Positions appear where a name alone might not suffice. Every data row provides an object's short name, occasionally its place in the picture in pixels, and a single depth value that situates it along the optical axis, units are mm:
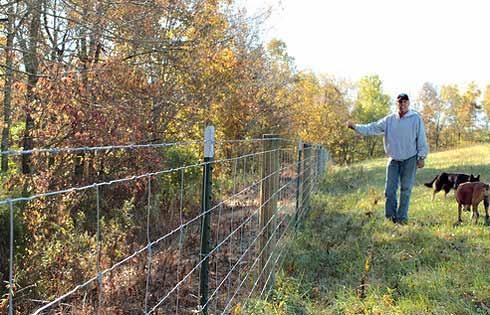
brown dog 6355
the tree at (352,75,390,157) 55044
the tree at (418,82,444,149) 59666
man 6832
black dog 8328
